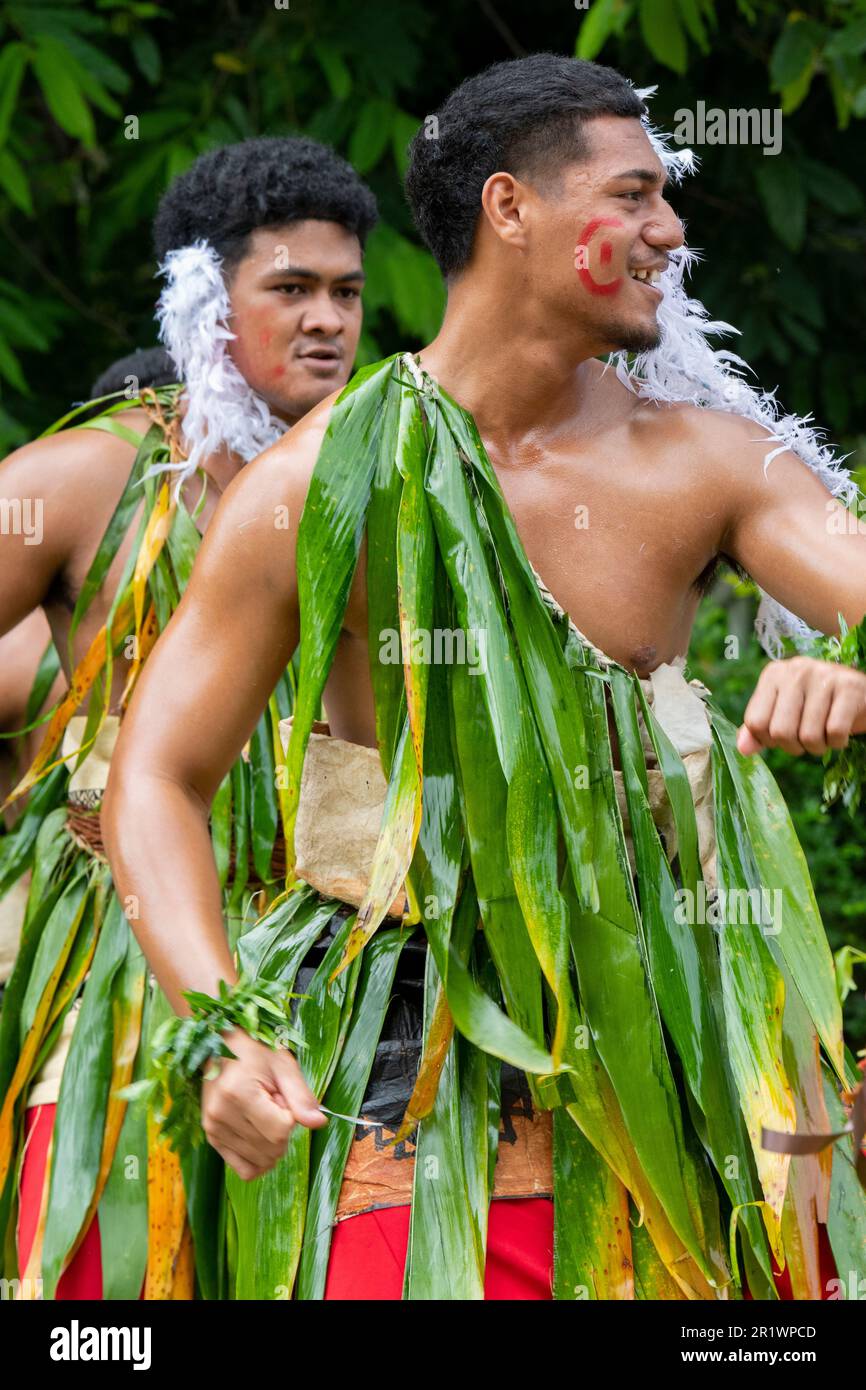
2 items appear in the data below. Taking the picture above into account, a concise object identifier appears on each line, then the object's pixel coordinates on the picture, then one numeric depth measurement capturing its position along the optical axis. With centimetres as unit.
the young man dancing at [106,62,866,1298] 221
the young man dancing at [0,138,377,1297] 304
